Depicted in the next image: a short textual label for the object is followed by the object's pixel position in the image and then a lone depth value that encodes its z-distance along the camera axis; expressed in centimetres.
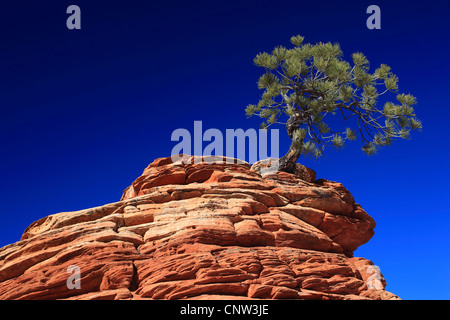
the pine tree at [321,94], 2070
